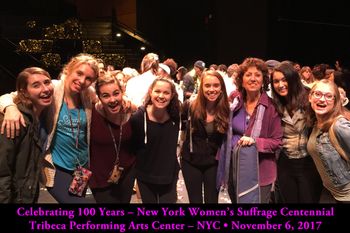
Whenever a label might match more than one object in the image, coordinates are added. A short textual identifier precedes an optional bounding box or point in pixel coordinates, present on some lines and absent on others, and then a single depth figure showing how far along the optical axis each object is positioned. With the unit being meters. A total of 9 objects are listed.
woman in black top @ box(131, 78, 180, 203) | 3.45
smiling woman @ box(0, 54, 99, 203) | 3.14
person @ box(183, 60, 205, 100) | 9.60
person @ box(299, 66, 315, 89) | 8.70
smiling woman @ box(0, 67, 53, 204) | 2.72
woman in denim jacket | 3.16
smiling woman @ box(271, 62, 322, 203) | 3.57
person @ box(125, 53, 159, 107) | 5.39
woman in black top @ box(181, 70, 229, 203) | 3.63
